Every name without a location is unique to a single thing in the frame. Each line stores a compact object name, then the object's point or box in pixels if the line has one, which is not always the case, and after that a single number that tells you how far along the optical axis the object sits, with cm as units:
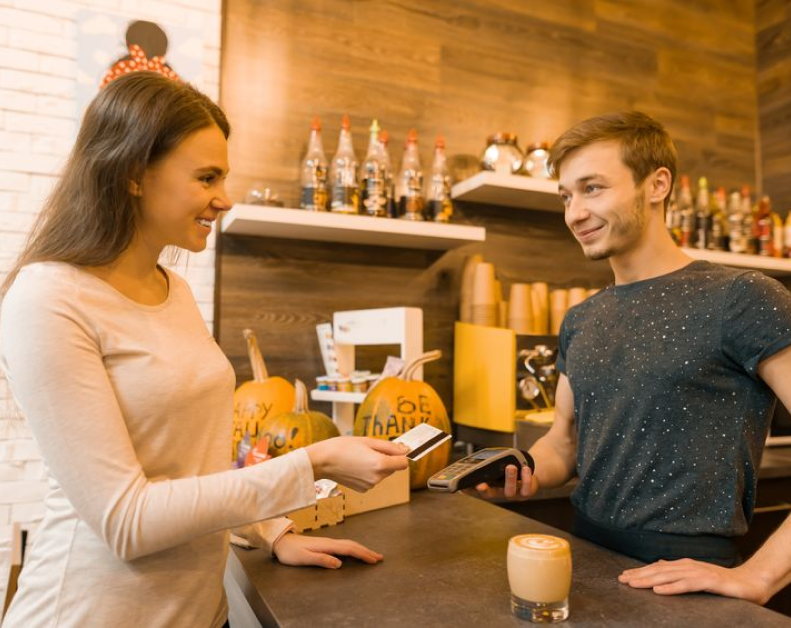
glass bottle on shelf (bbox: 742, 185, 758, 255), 270
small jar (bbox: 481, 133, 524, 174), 237
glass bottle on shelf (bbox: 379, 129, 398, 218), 218
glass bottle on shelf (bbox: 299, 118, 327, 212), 208
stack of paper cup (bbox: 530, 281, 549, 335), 232
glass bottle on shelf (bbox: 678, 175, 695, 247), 260
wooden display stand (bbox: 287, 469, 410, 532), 123
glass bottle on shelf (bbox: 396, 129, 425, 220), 218
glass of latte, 81
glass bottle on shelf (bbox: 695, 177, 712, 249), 264
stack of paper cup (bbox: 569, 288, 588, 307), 235
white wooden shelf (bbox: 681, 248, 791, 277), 253
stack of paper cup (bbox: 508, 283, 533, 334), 227
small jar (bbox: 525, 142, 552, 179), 241
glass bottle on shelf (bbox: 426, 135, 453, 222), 224
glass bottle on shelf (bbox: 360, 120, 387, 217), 212
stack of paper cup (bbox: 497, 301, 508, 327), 232
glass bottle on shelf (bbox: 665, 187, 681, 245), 260
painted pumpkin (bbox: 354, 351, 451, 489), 162
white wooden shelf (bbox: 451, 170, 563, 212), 223
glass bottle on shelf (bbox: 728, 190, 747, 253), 269
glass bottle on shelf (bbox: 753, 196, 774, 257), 273
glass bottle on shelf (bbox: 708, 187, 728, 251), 269
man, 114
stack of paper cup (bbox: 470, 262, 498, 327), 224
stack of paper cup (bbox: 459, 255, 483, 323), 230
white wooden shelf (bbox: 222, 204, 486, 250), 194
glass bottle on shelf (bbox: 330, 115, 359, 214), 208
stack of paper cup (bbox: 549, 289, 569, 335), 235
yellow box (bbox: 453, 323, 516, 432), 206
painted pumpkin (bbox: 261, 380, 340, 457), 150
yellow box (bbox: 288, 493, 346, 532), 122
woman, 77
